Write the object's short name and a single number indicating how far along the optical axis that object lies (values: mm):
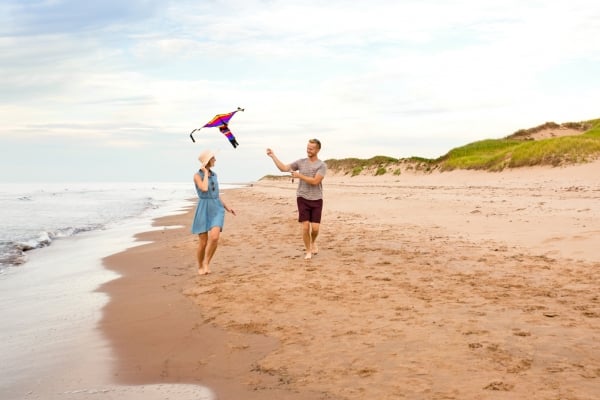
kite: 9273
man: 9602
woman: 8695
